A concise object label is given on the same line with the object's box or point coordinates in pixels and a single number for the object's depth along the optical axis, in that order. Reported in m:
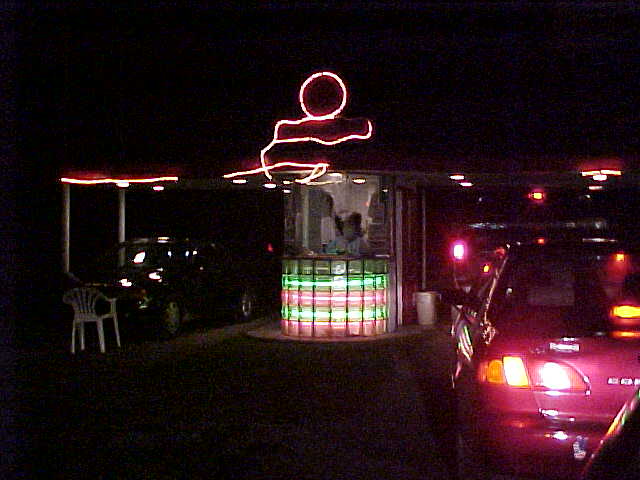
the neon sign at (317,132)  13.99
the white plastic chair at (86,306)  13.38
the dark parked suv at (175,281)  14.66
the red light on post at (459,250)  17.72
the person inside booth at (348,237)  15.12
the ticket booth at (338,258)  14.83
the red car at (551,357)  5.71
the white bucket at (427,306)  16.23
